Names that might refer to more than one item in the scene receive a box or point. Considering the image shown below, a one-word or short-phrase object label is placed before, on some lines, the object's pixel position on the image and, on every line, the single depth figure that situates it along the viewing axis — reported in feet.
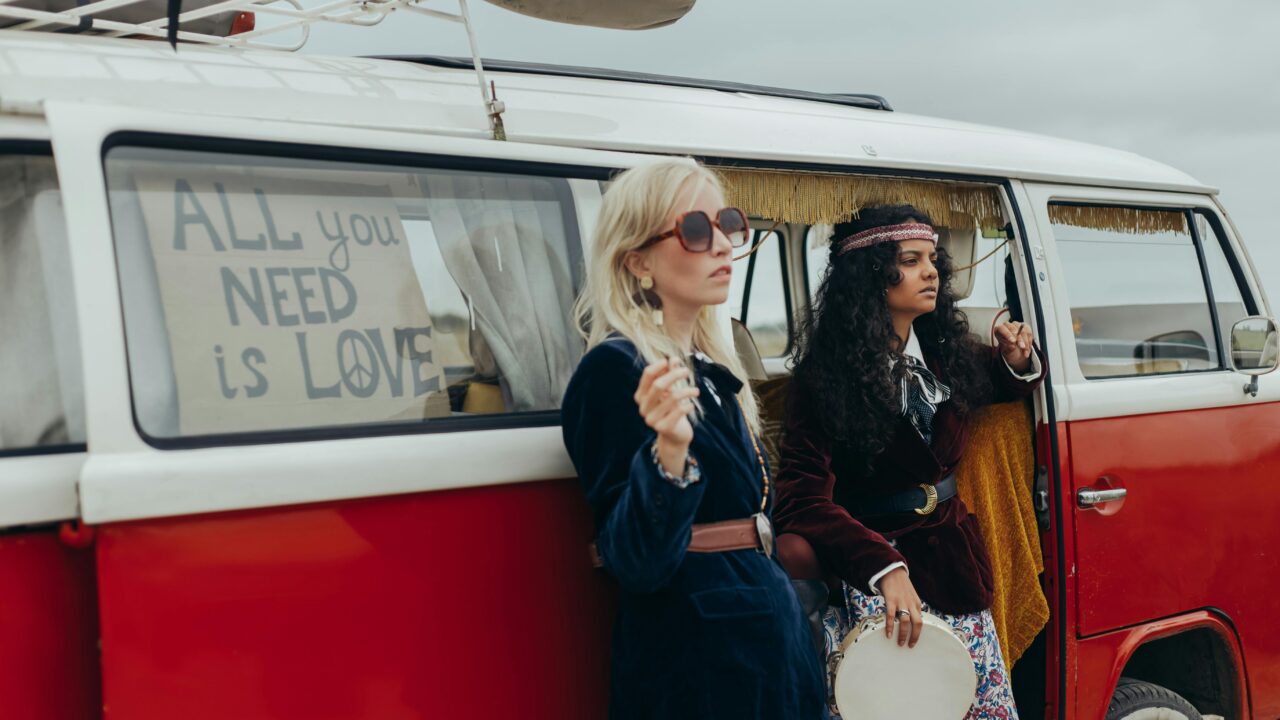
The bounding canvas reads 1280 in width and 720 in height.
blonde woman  6.87
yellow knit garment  11.09
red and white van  6.26
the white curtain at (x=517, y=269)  8.04
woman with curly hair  9.75
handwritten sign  6.75
